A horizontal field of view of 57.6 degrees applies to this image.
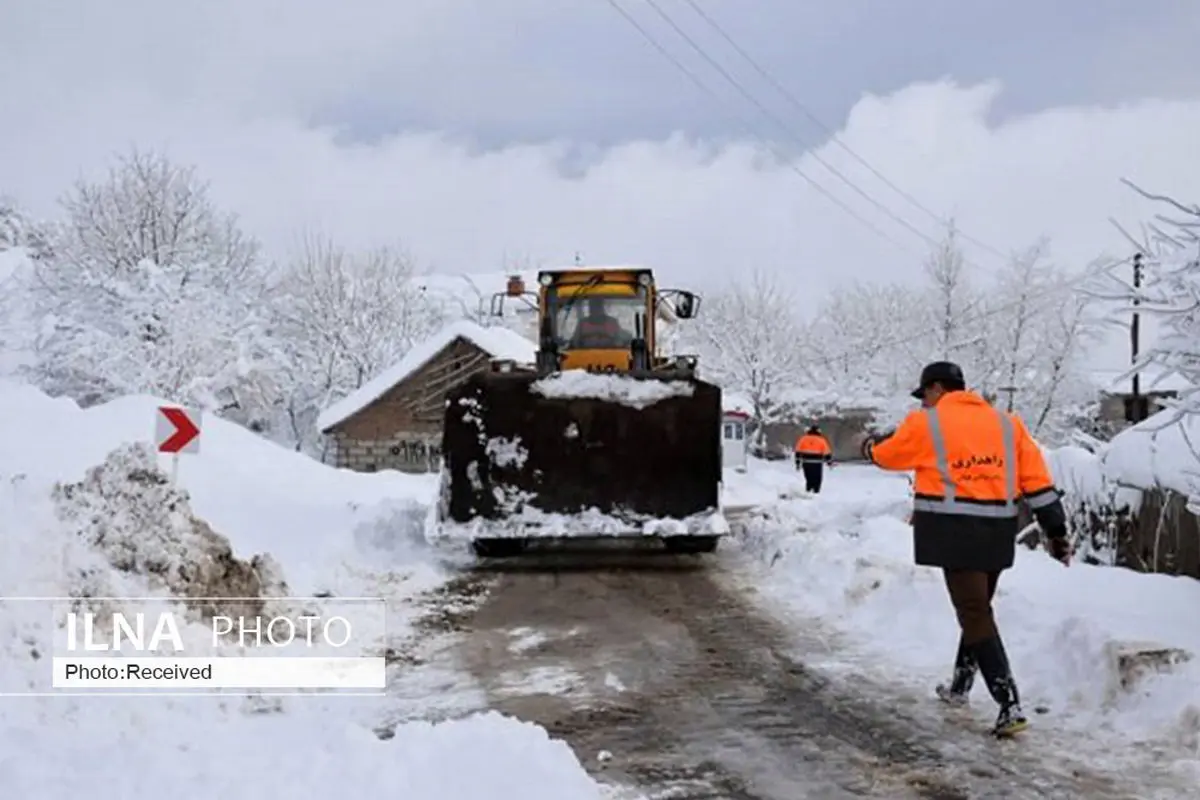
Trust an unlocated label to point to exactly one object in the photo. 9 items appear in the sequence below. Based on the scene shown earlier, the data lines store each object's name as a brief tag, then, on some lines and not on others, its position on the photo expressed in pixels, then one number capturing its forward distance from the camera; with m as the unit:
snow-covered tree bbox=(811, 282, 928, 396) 54.53
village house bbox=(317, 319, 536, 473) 34.09
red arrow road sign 8.88
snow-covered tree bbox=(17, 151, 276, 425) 29.36
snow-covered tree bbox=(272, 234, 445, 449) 41.59
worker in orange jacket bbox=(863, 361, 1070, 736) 5.12
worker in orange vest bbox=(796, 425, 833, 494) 21.70
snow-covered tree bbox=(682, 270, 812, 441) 54.78
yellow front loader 10.52
